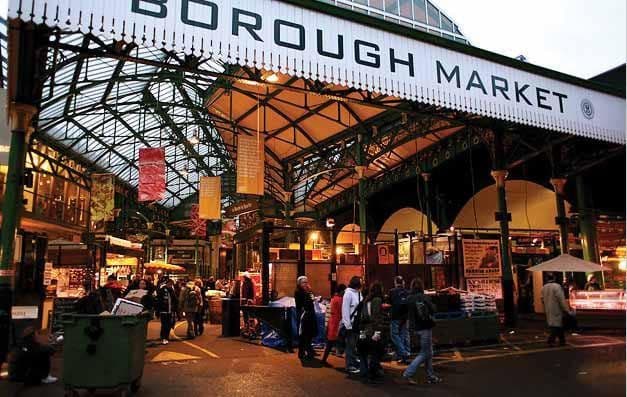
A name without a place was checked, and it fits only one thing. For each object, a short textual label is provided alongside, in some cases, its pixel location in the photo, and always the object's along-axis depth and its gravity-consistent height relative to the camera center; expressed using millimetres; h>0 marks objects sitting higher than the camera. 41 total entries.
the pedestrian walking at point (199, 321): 14328 -1087
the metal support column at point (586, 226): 17906 +1814
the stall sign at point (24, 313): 9395 -498
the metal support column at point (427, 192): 21641 +3855
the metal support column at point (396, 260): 13831 +550
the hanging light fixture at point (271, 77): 15037 +6127
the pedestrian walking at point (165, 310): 12547 -655
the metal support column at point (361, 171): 19117 +4148
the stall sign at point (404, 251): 16641 +966
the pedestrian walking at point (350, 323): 8562 -712
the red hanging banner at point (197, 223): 34531 +4139
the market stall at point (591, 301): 13773 -672
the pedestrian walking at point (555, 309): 11469 -725
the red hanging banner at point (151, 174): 19422 +4234
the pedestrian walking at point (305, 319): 9805 -725
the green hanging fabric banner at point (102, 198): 23547 +4074
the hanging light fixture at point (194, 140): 25194 +7188
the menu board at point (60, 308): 12557 -575
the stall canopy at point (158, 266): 27641 +986
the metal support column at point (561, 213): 16453 +2107
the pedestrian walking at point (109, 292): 11716 -202
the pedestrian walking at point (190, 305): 13656 -594
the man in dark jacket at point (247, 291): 14164 -245
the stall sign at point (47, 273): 16422 +409
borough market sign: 6891 +3706
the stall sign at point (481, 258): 14594 +607
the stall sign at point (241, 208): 19875 +3010
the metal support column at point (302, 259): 13320 +595
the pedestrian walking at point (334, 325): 9289 -814
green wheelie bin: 6375 -867
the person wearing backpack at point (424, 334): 7703 -830
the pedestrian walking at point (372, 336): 7938 -869
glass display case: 13805 -645
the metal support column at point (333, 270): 13617 +297
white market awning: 13914 +333
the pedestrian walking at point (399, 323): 9156 -810
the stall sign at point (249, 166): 16078 +3772
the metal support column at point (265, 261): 12898 +536
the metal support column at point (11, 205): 8391 +1396
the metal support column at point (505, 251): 14266 +781
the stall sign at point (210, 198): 20750 +3539
